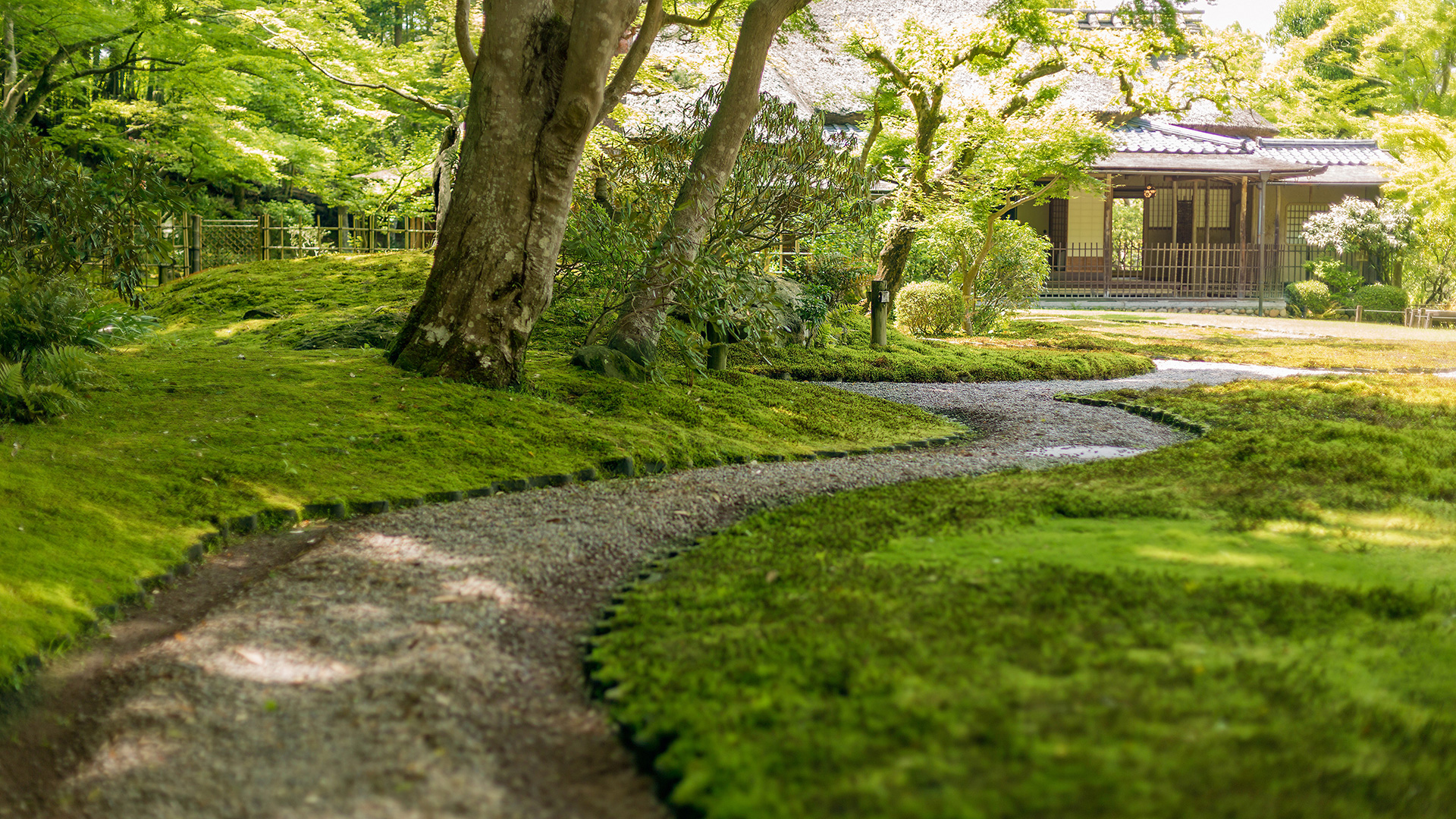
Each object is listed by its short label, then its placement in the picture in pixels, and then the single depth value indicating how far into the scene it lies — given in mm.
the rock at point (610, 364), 8227
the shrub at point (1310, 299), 21859
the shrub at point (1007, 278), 15930
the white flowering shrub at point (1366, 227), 22109
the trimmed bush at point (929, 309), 15445
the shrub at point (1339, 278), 22016
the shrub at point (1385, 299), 21156
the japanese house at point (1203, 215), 23219
